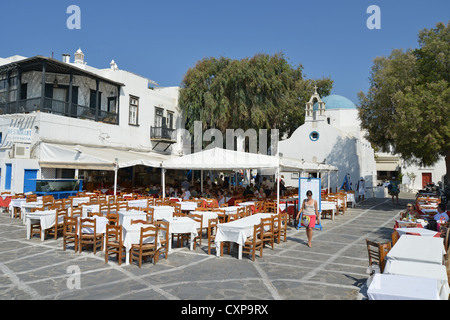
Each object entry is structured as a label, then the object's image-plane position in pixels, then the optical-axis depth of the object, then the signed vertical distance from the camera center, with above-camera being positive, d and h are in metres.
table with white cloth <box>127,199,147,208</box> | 12.80 -1.03
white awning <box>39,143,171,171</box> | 15.17 +0.82
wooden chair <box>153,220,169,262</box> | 7.45 -1.59
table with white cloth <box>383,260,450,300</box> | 4.08 -1.18
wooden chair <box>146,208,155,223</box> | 10.39 -1.19
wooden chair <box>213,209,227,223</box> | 10.37 -1.11
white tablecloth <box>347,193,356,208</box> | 19.20 -1.07
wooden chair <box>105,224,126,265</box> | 7.10 -1.46
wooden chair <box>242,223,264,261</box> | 7.69 -1.51
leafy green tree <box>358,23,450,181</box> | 15.87 +4.04
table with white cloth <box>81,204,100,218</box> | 10.82 -1.09
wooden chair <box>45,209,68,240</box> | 9.31 -1.37
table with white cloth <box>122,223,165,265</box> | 7.14 -1.31
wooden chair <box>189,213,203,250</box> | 9.11 -1.28
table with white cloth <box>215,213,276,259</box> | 7.85 -1.31
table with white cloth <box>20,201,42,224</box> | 11.05 -1.03
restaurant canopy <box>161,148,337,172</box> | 12.16 +0.60
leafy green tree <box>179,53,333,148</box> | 26.12 +6.74
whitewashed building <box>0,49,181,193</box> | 16.41 +3.40
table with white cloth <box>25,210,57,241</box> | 9.14 -1.21
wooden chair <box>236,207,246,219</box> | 10.38 -1.13
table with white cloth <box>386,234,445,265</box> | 4.79 -1.09
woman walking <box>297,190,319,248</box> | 9.14 -0.98
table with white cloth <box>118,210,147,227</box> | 9.29 -1.11
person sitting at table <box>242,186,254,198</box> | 15.31 -0.71
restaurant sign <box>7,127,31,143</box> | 16.70 +1.97
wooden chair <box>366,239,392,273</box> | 5.32 -1.17
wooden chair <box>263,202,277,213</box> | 12.57 -1.05
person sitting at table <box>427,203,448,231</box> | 8.86 -0.93
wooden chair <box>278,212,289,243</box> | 9.93 -1.63
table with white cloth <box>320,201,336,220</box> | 14.11 -1.12
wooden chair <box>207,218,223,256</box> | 8.32 -1.44
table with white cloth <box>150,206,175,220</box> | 10.70 -1.14
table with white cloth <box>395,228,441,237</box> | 7.35 -1.15
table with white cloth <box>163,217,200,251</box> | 8.38 -1.26
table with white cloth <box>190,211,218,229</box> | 9.81 -1.15
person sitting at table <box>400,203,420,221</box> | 9.22 -0.97
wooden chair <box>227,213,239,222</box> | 9.33 -1.13
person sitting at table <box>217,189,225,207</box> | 13.68 -0.88
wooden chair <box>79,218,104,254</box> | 7.85 -1.43
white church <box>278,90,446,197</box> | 26.98 +2.45
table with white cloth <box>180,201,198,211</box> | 12.19 -1.07
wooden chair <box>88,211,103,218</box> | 9.63 -1.13
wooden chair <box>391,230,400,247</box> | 6.39 -1.11
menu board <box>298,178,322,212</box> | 12.52 -0.33
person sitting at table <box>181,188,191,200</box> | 14.37 -0.80
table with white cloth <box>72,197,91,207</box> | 12.72 -0.95
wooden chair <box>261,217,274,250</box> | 8.44 -1.37
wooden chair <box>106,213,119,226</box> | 8.96 -1.18
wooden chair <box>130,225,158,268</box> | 6.97 -1.46
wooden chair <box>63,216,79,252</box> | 8.16 -1.40
